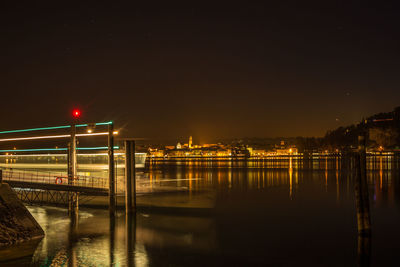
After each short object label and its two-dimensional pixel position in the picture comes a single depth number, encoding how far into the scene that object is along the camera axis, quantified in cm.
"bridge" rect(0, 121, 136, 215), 2388
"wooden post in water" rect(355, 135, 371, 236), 1906
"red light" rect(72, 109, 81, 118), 2242
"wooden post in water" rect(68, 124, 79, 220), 2542
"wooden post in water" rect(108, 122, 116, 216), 2384
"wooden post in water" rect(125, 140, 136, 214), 2411
